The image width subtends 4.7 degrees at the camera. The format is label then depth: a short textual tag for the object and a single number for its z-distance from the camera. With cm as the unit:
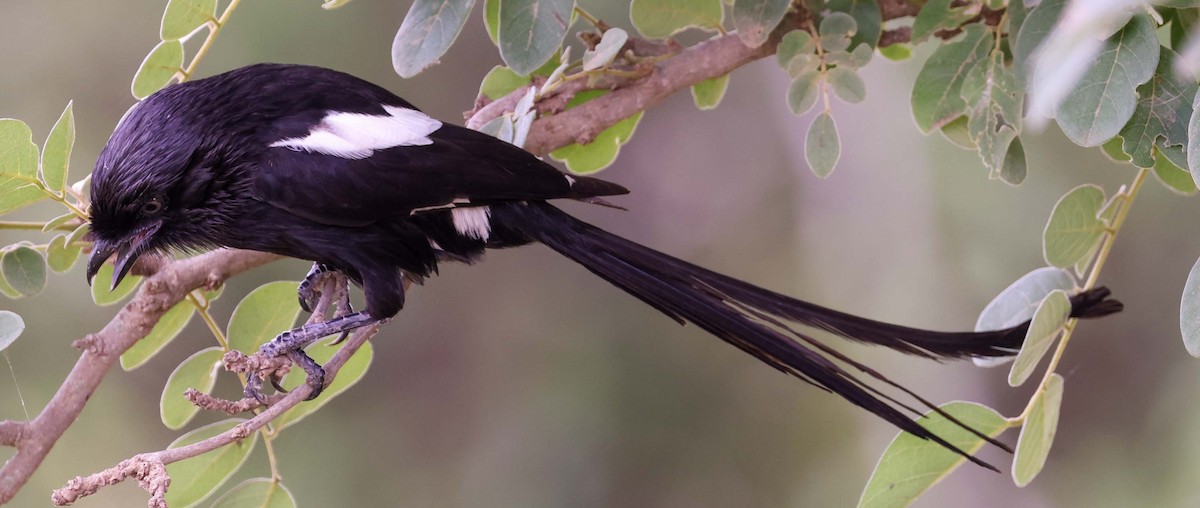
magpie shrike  533
